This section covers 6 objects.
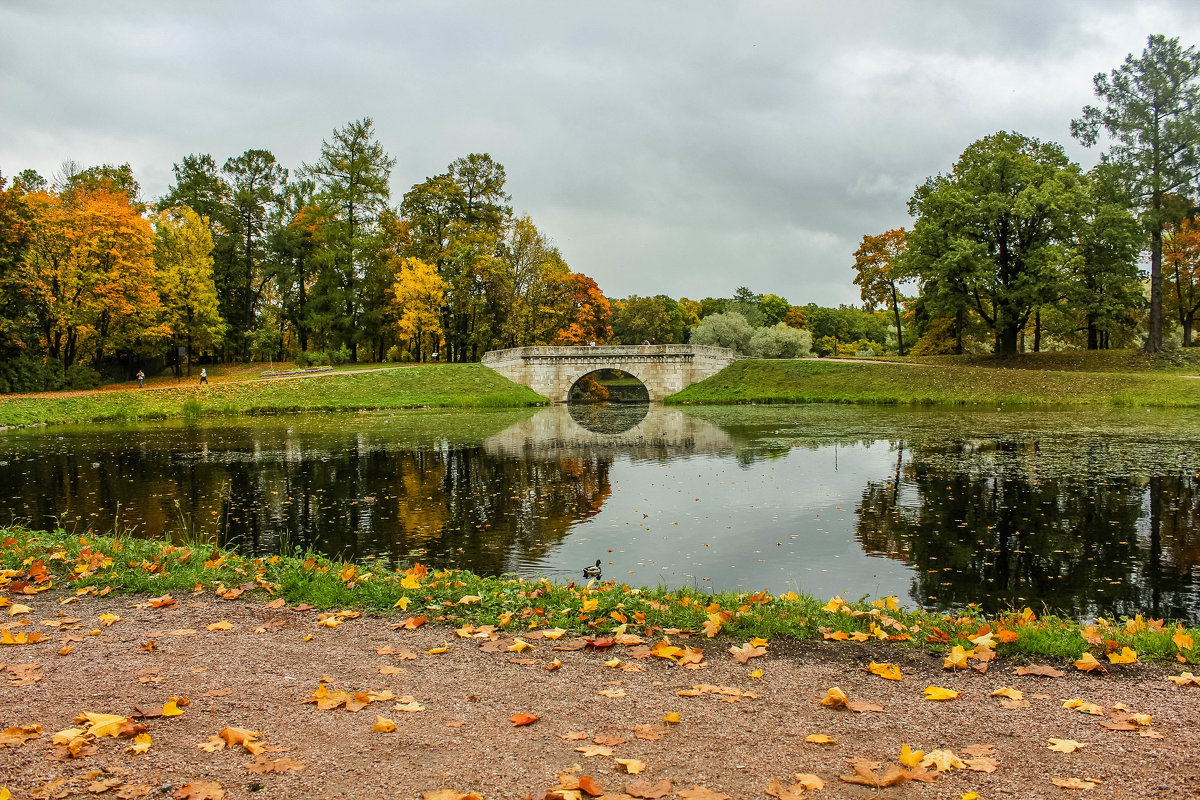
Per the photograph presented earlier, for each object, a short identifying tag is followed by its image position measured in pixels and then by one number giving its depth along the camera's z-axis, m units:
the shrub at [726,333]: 71.38
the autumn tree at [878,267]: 51.12
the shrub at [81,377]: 39.00
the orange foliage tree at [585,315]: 61.53
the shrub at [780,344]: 67.00
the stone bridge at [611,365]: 47.00
